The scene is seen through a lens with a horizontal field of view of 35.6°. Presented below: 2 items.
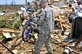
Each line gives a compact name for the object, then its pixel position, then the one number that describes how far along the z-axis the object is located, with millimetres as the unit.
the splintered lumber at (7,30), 5125
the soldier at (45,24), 3381
